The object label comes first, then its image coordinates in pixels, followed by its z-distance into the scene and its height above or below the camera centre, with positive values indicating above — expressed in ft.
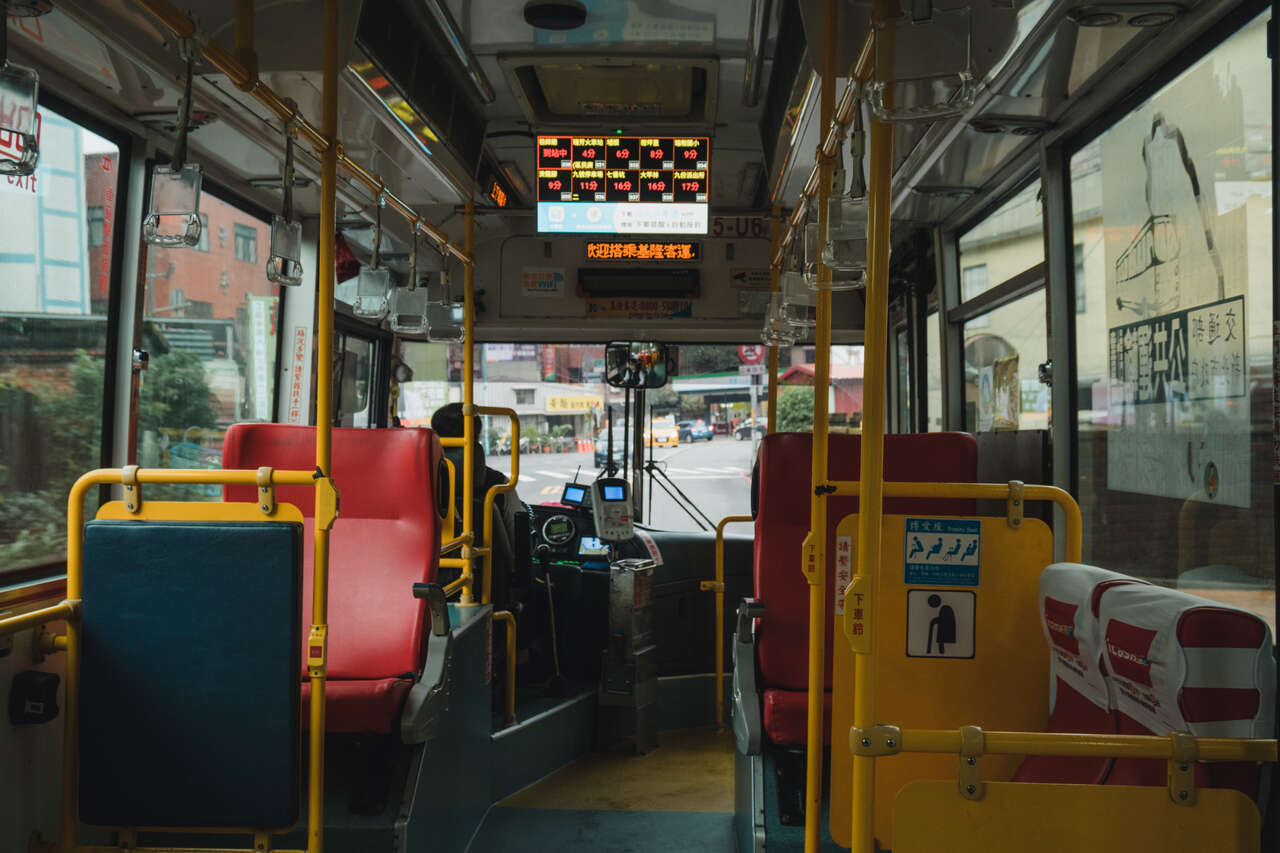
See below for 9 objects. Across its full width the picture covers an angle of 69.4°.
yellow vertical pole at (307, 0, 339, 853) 7.53 +0.27
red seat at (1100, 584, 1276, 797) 4.58 -1.11
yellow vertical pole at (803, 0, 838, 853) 7.12 -0.59
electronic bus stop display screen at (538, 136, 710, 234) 13.88 +3.95
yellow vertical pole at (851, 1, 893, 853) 5.21 +0.09
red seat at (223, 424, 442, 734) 10.02 -0.98
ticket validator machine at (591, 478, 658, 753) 14.93 -3.48
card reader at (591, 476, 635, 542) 15.64 -1.07
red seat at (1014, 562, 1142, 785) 5.59 -1.37
